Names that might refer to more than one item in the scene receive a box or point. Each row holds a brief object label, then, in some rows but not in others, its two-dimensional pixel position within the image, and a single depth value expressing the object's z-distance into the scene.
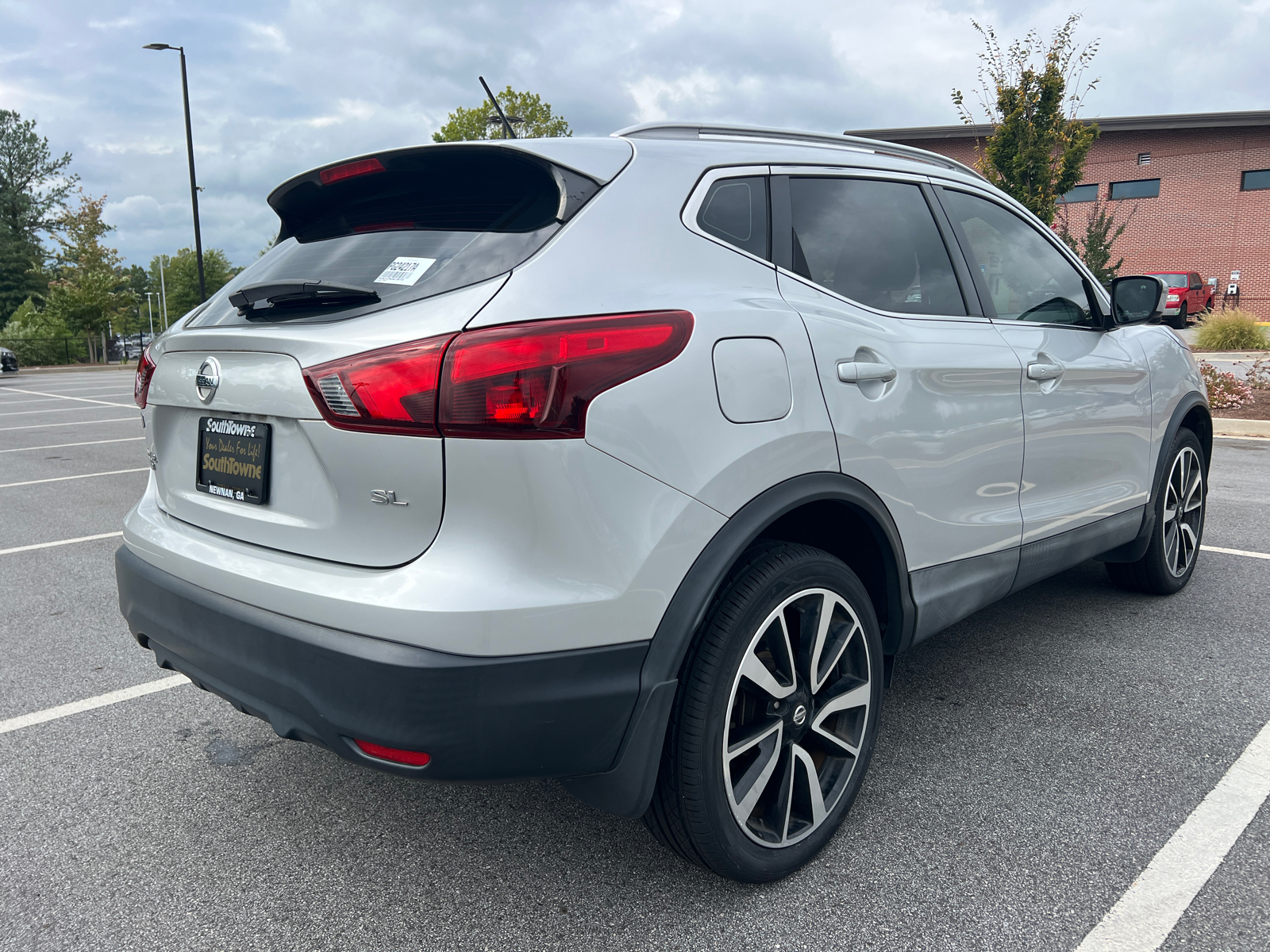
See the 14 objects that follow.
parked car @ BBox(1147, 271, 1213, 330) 27.95
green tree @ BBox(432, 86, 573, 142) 27.72
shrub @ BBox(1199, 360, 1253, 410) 12.19
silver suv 1.77
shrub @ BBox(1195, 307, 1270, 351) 20.64
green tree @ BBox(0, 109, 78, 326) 52.75
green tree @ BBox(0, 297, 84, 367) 36.22
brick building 33.12
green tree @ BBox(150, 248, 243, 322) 84.56
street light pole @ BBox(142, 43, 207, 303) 24.84
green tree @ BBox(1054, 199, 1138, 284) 16.70
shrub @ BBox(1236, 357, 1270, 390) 13.63
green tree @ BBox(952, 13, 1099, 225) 14.45
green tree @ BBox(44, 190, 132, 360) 38.00
